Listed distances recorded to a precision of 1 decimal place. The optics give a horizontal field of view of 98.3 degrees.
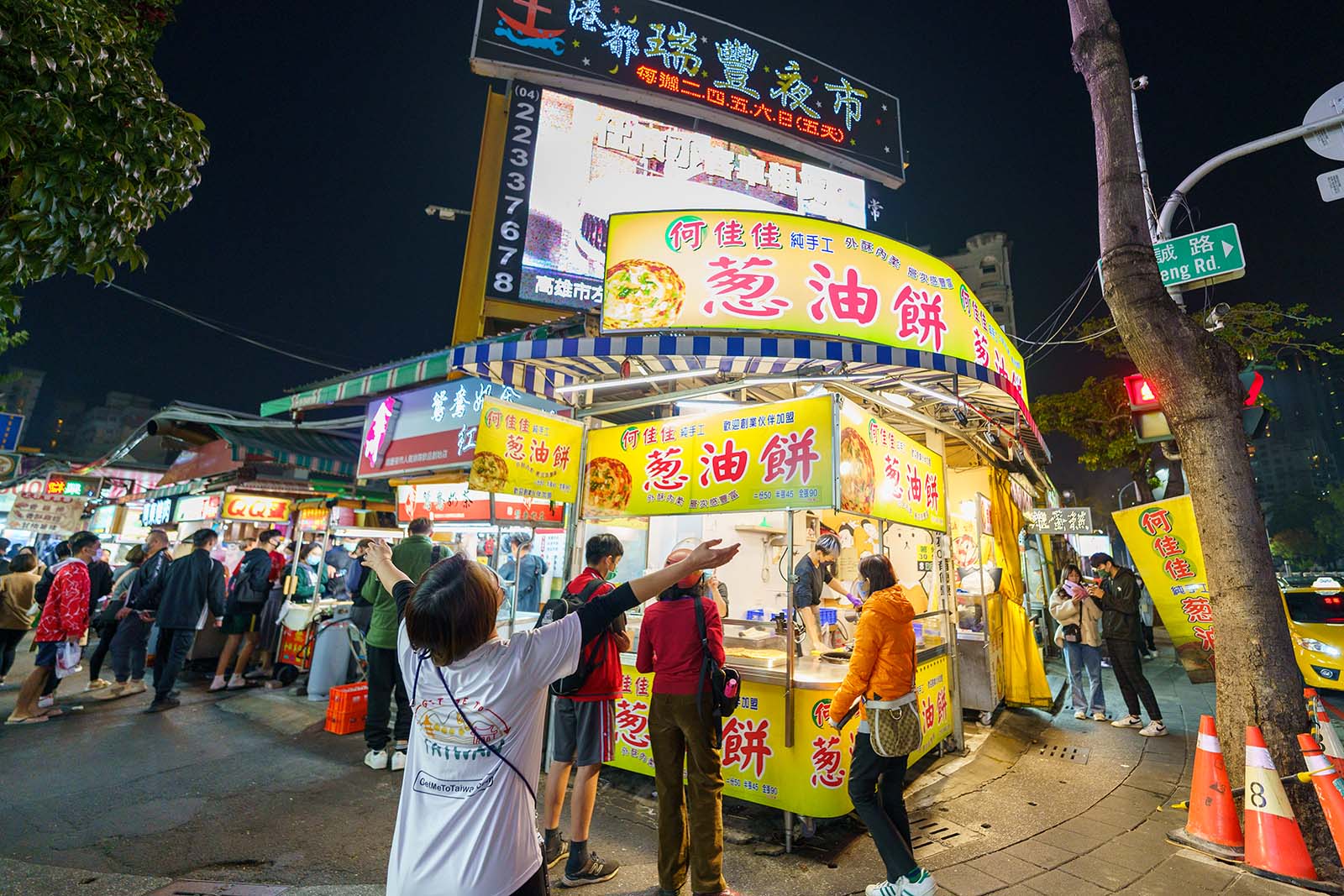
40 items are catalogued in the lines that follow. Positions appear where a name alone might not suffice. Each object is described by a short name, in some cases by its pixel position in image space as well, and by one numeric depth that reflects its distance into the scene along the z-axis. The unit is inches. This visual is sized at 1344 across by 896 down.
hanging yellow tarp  336.8
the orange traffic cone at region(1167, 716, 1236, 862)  165.3
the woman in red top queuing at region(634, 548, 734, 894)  139.0
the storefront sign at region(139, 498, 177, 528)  587.2
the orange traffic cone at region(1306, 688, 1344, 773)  160.7
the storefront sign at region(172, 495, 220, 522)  466.9
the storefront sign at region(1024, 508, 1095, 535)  509.0
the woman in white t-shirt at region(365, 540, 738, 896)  65.9
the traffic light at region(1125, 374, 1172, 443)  213.2
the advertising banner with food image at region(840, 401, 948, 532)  189.6
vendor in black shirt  260.2
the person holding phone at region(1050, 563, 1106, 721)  314.8
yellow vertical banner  203.0
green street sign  225.5
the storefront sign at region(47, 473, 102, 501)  643.5
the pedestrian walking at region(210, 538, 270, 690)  327.9
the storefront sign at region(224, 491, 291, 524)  444.3
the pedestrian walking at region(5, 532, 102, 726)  268.7
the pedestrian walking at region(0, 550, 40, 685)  276.7
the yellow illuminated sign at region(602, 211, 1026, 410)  197.5
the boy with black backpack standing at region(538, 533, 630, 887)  148.4
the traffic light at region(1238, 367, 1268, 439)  189.8
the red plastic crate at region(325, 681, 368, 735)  261.9
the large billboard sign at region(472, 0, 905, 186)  585.3
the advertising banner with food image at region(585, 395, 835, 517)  182.1
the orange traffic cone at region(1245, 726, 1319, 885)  148.3
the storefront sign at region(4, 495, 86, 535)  539.8
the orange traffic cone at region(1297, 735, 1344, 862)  147.3
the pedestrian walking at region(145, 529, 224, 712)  293.6
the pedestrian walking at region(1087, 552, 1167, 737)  292.2
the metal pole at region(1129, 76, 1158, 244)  292.6
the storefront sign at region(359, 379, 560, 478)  380.5
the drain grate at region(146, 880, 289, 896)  137.3
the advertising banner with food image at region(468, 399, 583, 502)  214.7
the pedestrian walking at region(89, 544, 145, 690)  332.2
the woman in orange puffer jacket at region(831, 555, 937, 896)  135.9
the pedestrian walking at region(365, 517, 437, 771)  219.3
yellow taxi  327.9
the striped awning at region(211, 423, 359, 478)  453.7
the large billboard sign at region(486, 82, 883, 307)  537.3
